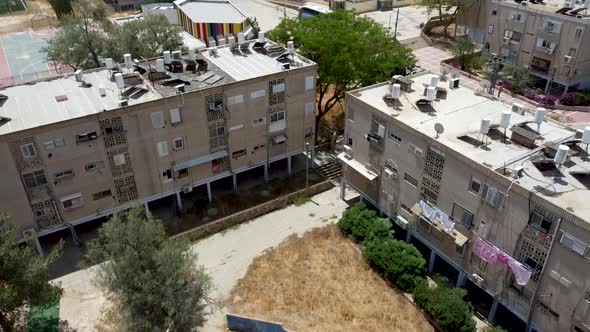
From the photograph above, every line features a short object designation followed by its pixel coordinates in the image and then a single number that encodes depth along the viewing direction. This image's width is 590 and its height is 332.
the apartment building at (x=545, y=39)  56.94
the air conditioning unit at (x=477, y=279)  31.20
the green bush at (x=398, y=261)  34.00
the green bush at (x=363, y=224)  36.94
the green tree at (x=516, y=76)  59.94
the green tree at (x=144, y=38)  51.38
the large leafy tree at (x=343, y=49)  47.16
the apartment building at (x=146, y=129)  34.16
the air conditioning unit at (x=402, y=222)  35.84
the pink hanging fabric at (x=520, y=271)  27.81
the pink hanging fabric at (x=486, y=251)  29.53
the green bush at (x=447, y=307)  30.28
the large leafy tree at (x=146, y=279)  25.69
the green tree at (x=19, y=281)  25.05
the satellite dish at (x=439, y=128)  31.98
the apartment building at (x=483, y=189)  26.38
